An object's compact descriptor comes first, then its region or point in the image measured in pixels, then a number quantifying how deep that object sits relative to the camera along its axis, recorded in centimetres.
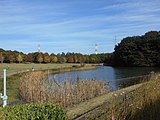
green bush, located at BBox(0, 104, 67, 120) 306
